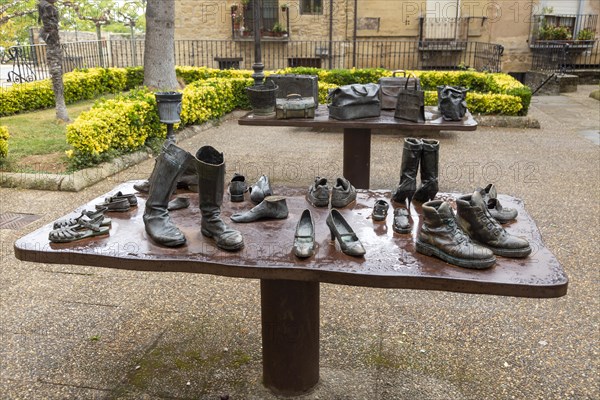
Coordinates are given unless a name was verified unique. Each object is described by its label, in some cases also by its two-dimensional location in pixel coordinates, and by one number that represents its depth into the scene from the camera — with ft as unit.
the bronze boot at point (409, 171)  10.76
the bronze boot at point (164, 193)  8.87
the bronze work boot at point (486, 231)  8.29
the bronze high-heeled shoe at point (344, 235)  8.42
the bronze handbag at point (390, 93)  22.19
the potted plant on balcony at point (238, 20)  59.26
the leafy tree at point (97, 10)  41.11
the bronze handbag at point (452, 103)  20.29
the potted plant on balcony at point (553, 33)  57.72
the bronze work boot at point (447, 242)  7.89
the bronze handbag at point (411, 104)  19.53
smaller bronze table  19.44
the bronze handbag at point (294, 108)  20.74
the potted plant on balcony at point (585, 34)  58.65
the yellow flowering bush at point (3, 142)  25.05
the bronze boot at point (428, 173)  10.92
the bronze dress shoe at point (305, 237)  8.36
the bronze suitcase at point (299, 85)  22.57
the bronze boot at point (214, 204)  8.65
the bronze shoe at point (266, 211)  9.91
